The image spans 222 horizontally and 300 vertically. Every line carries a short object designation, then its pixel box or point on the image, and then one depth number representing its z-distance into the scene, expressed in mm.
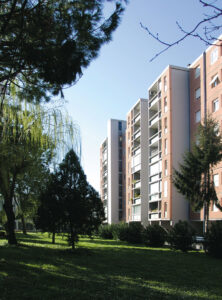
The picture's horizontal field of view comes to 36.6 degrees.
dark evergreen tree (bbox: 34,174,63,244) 18297
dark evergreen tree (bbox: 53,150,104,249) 18203
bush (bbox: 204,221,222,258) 19859
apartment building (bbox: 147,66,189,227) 42719
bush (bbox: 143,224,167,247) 27891
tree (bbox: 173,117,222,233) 24516
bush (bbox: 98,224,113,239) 45875
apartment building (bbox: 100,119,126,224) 79625
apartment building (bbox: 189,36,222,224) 34828
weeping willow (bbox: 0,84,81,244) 8688
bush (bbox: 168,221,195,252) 23156
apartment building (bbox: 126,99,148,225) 55625
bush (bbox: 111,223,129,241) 37375
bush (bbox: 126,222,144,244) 34706
